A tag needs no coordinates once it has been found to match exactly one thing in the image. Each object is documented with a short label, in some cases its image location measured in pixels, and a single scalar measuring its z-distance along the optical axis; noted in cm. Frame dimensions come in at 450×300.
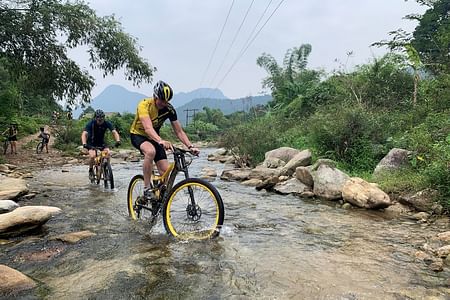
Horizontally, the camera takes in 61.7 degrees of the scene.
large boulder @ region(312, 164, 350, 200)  896
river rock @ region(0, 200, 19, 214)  683
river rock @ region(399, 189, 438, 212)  724
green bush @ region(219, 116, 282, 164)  1603
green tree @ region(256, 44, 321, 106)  3203
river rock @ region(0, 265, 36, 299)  374
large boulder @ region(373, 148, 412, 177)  956
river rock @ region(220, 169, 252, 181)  1274
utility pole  6428
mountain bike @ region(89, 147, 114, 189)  1089
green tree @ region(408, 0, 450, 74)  2819
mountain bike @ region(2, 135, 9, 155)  1958
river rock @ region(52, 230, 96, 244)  559
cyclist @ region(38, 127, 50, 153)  2191
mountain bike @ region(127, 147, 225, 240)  537
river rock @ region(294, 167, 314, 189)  1004
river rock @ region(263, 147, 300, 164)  1464
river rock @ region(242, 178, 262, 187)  1147
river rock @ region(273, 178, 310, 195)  992
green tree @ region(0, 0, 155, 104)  1357
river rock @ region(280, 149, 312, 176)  1181
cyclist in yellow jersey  576
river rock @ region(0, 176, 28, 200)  855
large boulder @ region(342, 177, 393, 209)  764
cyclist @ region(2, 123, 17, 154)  1872
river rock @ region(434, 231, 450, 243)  545
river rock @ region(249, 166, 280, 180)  1216
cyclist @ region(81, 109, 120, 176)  1054
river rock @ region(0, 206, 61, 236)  576
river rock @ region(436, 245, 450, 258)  476
